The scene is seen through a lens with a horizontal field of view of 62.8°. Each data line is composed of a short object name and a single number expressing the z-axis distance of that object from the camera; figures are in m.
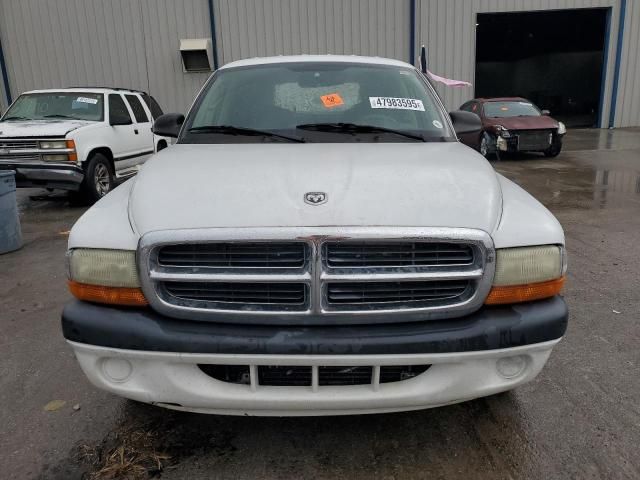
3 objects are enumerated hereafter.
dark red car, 12.52
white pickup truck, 1.96
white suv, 7.52
